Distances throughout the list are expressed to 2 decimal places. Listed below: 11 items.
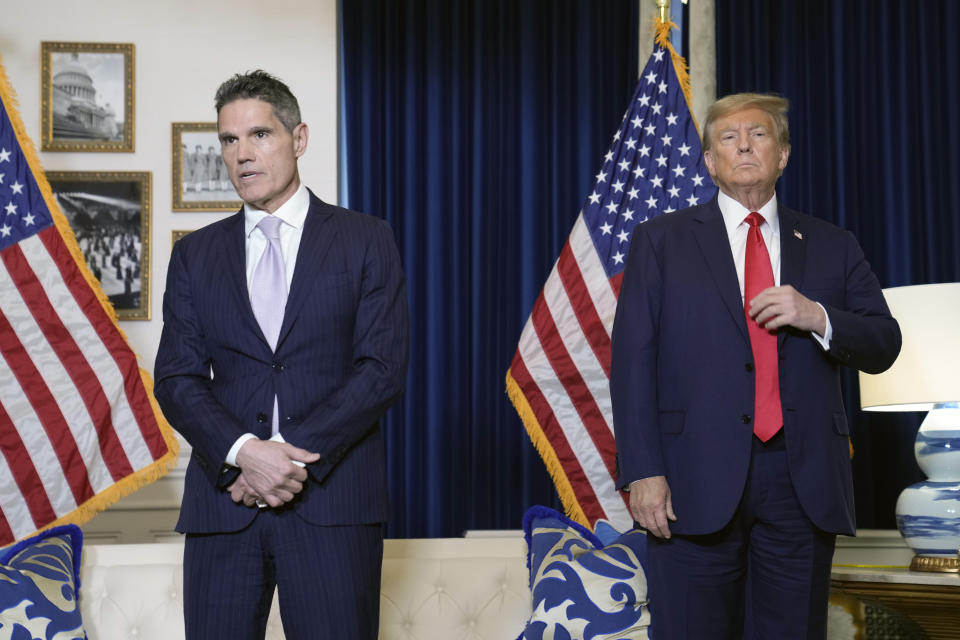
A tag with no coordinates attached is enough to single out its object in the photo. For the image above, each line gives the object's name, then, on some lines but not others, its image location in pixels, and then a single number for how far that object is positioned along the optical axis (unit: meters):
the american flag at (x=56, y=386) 3.21
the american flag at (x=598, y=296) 3.48
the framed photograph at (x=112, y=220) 4.48
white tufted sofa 2.84
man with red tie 2.07
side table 2.94
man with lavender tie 1.92
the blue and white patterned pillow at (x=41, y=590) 2.53
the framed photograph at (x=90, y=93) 4.53
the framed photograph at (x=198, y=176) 4.50
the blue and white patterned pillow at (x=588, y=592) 2.64
